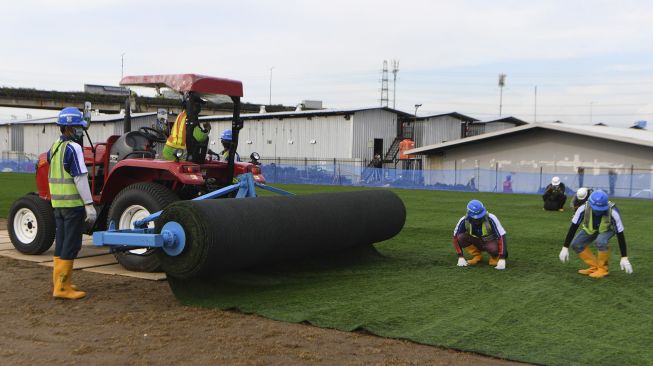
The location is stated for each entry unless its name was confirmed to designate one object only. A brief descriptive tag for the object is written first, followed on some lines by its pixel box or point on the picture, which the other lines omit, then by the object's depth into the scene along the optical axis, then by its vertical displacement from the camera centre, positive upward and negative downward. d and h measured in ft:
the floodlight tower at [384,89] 297.74 +36.92
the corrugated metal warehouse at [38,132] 159.63 +7.99
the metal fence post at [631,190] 92.79 -2.69
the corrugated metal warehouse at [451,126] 143.74 +9.97
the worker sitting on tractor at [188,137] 24.95 +1.07
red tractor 24.49 -0.59
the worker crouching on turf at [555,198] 57.36 -2.52
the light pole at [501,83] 269.23 +36.82
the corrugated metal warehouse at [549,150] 102.94 +3.56
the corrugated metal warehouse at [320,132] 134.88 +7.49
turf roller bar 19.44 -2.24
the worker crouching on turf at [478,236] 26.30 -2.87
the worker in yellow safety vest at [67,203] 20.85 -1.42
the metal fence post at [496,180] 104.83 -1.84
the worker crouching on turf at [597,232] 24.82 -2.43
